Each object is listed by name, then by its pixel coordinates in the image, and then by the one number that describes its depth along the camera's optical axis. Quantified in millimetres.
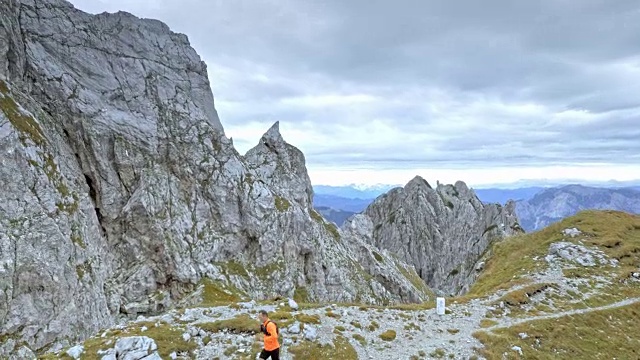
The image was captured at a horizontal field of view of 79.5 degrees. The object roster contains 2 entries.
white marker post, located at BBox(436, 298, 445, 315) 35506
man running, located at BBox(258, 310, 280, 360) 21672
